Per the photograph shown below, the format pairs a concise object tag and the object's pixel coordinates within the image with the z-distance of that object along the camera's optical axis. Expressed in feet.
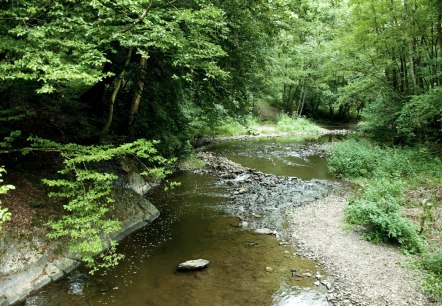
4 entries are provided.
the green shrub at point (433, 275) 21.57
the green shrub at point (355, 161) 54.19
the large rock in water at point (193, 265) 26.09
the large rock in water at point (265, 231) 33.47
